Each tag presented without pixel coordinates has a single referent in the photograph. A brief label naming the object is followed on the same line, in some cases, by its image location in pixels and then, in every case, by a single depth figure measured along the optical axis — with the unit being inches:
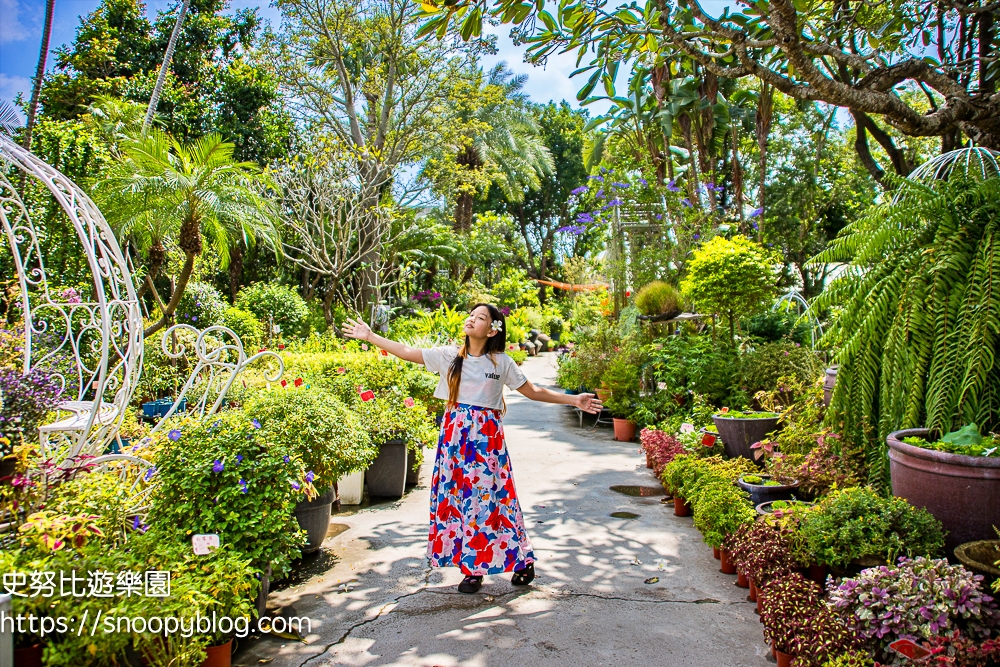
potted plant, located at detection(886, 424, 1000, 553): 112.0
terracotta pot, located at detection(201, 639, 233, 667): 105.9
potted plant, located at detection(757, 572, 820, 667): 106.0
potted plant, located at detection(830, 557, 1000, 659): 93.0
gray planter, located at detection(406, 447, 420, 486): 235.9
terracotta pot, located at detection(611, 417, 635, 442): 337.4
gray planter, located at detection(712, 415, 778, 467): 228.5
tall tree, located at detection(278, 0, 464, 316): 546.6
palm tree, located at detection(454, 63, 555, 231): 897.5
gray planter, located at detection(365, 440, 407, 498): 223.1
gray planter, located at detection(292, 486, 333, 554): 158.1
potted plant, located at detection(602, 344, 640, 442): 349.4
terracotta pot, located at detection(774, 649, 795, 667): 105.7
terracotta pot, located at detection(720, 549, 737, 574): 155.9
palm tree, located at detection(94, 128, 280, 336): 239.9
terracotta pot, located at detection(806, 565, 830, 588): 131.2
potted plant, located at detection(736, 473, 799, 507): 175.9
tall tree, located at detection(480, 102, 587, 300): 1363.2
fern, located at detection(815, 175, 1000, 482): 126.0
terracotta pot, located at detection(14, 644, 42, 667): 94.9
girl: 142.9
